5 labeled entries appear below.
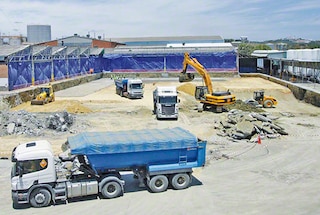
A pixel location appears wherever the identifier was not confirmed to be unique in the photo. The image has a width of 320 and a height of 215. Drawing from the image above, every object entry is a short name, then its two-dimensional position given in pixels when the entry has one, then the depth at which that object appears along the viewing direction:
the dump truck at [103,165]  12.88
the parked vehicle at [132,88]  39.47
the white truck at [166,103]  28.77
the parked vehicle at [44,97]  34.97
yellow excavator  31.25
